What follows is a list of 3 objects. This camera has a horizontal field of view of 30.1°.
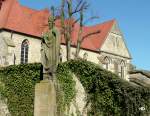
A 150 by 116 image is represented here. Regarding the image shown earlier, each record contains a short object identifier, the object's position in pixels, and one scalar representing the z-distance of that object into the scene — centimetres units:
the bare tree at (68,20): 2448
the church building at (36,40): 2545
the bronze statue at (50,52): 1051
